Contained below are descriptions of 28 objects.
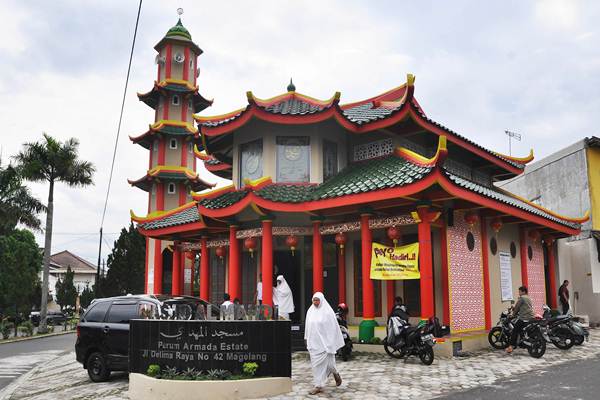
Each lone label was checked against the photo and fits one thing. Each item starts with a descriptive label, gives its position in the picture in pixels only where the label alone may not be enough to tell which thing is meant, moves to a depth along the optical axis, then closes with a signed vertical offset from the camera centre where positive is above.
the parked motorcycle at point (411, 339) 11.12 -1.23
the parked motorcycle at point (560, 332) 13.06 -1.28
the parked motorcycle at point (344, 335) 12.03 -1.20
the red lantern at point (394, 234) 13.10 +1.13
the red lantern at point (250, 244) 15.12 +1.06
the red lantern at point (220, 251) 17.27 +1.00
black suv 11.02 -0.98
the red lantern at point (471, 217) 13.80 +1.60
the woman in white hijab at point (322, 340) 8.95 -0.99
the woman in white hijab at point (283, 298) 14.25 -0.44
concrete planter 8.55 -1.71
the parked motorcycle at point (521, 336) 11.94 -1.32
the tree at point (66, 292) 49.78 -0.80
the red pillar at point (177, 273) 19.40 +0.34
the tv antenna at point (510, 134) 31.45 +8.44
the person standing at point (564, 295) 18.51 -0.55
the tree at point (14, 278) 32.72 +0.35
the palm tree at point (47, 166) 29.86 +6.59
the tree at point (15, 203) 30.58 +4.67
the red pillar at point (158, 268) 20.02 +0.56
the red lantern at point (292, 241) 14.70 +1.10
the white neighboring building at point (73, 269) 64.44 +1.72
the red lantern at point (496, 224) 15.04 +1.54
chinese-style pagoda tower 29.58 +8.42
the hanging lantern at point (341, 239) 14.28 +1.11
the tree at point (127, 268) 36.31 +1.02
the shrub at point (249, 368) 8.80 -1.41
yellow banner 12.56 +0.44
